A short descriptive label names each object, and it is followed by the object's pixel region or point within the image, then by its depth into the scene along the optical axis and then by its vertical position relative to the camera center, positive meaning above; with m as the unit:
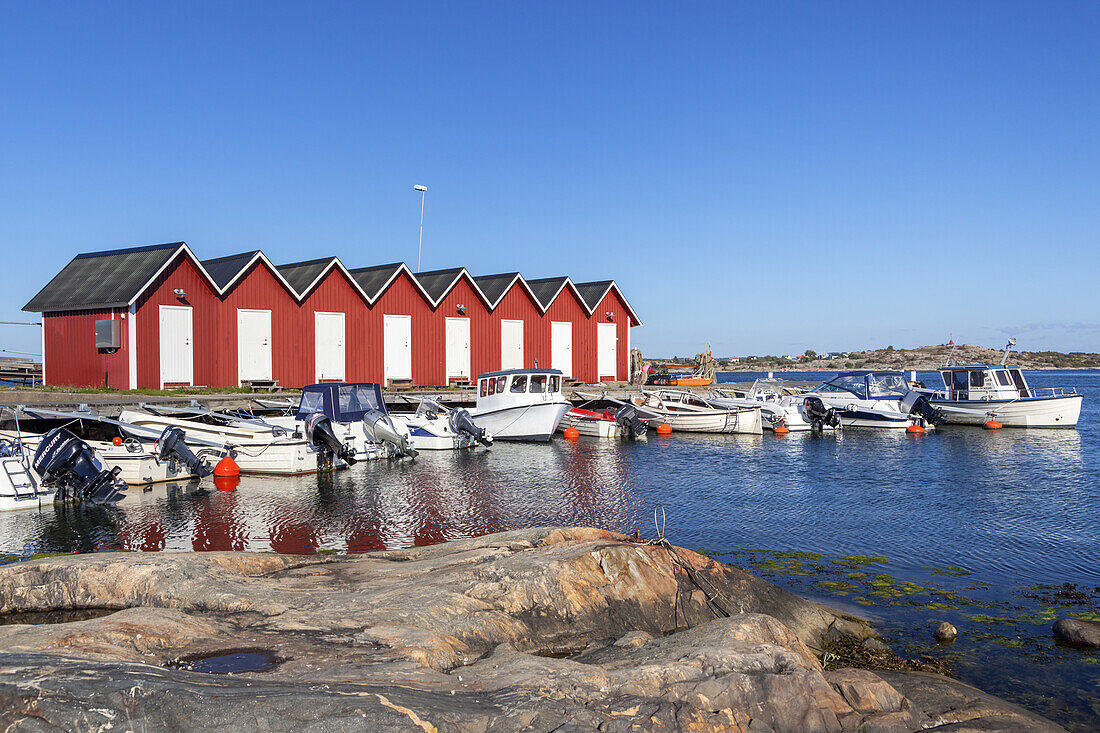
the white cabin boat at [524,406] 30.34 -1.87
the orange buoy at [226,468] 19.67 -2.64
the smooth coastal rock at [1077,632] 8.48 -3.00
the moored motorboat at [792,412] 36.53 -2.70
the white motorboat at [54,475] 15.92 -2.27
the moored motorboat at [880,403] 36.75 -2.40
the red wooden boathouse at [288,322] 29.14 +1.53
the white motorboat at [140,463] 18.61 -2.40
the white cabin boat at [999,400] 36.28 -2.29
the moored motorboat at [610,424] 32.94 -2.84
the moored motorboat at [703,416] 35.03 -2.70
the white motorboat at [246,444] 20.39 -2.17
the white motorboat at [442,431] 27.33 -2.51
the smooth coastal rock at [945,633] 8.57 -3.00
